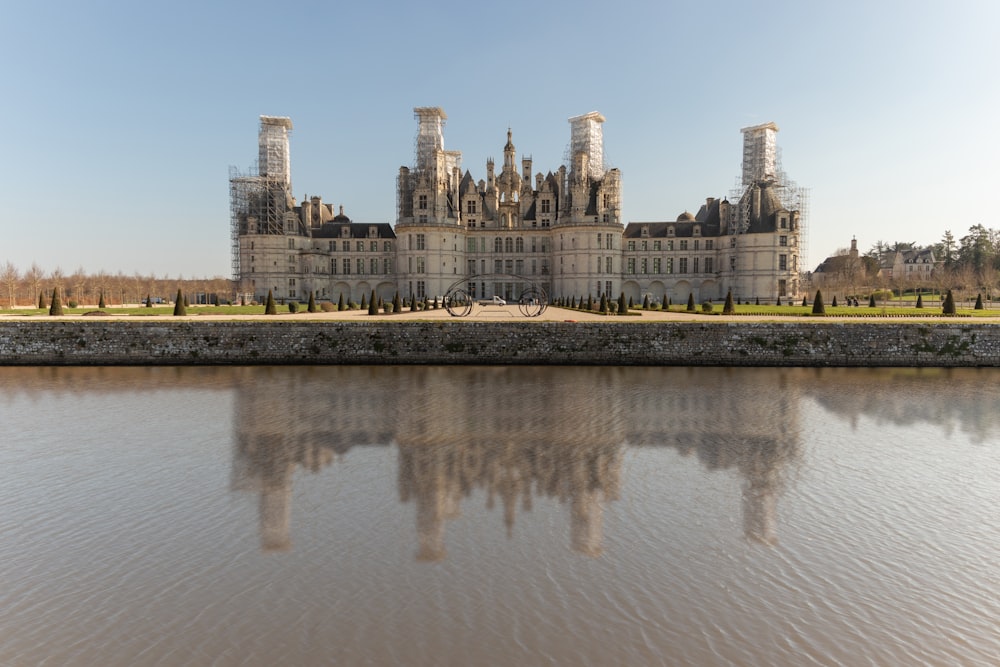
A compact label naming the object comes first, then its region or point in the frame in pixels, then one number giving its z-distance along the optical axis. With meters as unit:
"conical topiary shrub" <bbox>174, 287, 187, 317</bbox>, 38.72
